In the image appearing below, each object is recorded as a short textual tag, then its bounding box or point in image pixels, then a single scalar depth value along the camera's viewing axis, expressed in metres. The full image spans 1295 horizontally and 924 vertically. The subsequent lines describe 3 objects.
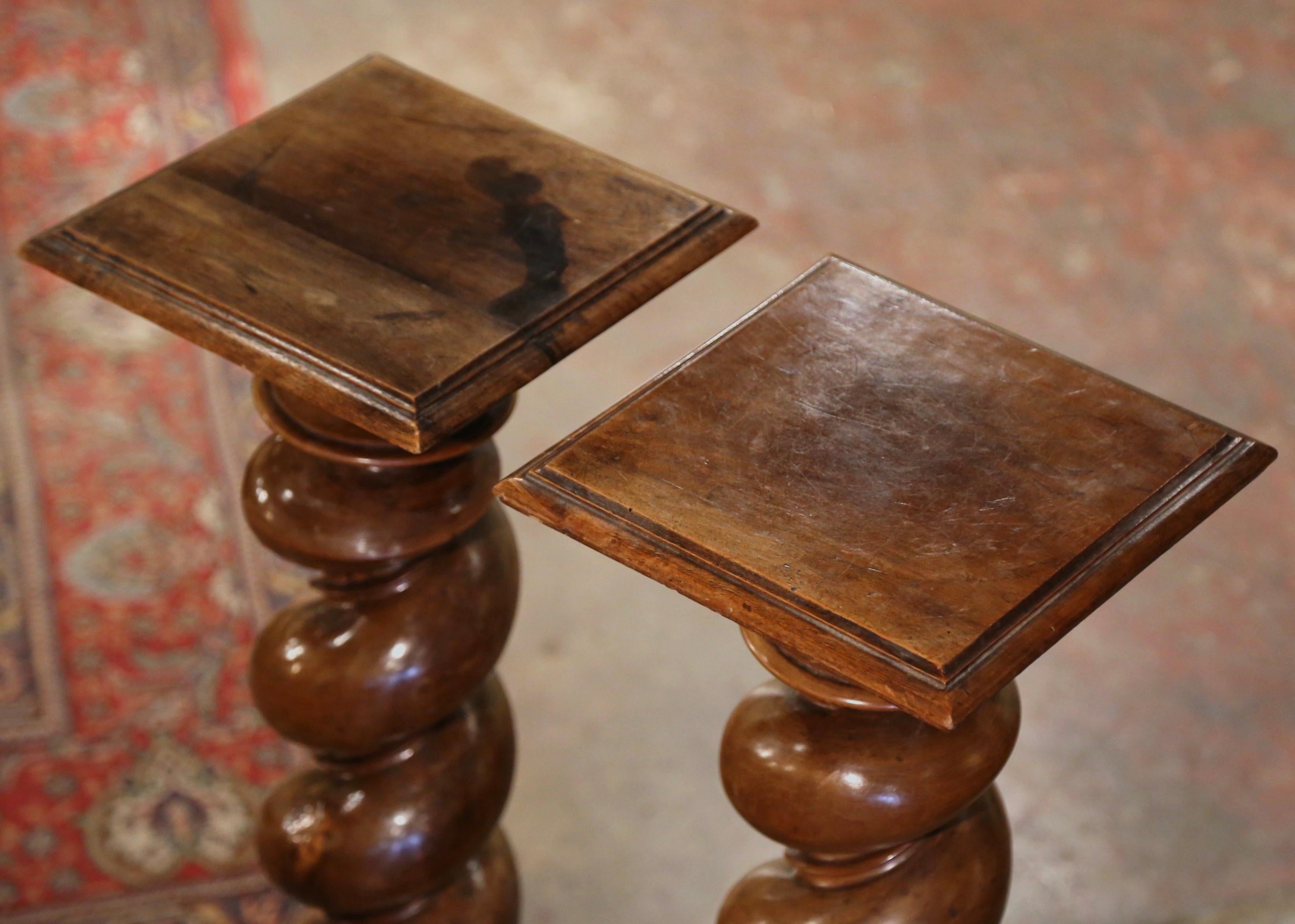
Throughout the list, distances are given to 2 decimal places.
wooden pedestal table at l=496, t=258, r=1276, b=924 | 1.63
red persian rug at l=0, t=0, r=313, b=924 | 3.04
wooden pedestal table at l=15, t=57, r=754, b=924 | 1.78
